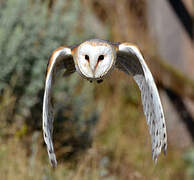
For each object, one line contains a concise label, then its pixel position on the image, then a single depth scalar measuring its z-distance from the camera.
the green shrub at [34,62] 9.36
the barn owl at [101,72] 6.45
